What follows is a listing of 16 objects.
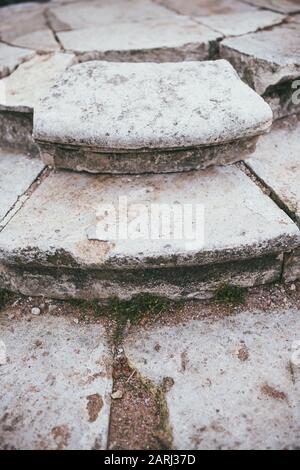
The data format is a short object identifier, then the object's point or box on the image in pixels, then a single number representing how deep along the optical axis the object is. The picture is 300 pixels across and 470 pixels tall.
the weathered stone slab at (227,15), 2.51
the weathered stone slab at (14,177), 1.68
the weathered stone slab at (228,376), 1.22
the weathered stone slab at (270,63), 1.94
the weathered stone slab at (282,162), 1.64
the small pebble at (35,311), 1.61
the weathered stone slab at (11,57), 2.20
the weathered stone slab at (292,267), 1.59
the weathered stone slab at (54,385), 1.24
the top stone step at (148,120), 1.56
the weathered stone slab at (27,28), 2.49
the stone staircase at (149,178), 1.47
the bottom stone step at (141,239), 1.45
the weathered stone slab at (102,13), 2.85
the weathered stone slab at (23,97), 1.90
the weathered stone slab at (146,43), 2.28
